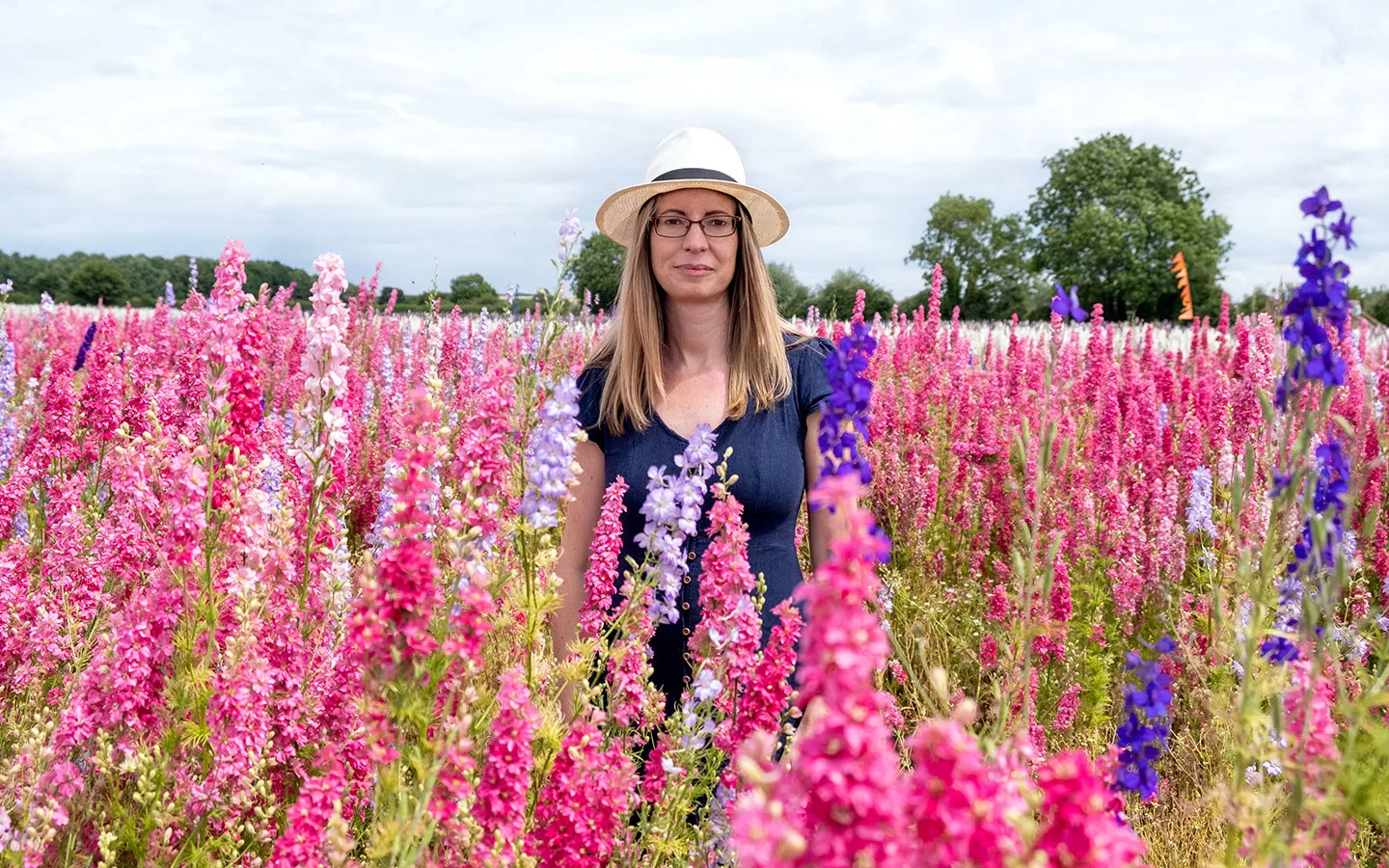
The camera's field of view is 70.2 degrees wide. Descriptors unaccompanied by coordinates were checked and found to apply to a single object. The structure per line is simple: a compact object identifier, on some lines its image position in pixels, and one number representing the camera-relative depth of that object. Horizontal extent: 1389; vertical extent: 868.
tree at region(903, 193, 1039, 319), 63.03
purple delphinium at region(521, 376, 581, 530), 2.25
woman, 3.97
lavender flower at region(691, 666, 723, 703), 2.29
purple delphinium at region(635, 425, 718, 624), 2.70
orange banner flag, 10.12
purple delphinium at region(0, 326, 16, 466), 6.04
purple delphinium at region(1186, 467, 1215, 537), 5.50
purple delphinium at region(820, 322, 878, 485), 1.91
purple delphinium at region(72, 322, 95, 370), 7.72
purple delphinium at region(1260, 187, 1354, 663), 2.05
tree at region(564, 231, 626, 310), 55.91
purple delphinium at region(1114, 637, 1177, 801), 2.05
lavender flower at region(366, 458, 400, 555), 4.09
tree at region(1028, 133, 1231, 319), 55.22
